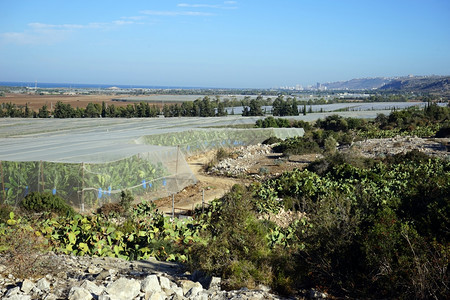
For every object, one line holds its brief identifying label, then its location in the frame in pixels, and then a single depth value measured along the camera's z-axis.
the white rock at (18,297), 4.69
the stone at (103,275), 5.71
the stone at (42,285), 5.14
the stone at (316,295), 5.70
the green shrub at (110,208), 12.72
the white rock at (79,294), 4.77
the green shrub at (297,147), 25.41
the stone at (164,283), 5.37
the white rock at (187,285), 5.57
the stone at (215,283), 5.79
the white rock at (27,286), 4.98
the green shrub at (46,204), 11.70
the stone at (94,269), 6.13
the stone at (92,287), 4.96
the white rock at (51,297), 4.87
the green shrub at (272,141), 30.06
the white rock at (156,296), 4.99
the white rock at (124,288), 4.93
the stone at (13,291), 4.85
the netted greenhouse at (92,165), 13.53
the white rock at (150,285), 5.16
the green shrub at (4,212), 10.31
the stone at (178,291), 5.23
